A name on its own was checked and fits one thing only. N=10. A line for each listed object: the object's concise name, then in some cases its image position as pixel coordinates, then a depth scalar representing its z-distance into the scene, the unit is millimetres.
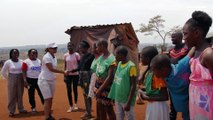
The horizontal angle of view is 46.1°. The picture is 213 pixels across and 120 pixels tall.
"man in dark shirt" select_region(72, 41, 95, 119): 5170
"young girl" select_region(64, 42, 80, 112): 6040
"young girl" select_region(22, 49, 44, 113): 6056
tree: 30186
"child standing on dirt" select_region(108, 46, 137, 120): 3367
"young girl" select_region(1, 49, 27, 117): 6078
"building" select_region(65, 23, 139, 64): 9138
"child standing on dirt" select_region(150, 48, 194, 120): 2243
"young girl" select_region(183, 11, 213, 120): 1955
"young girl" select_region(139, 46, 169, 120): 2777
